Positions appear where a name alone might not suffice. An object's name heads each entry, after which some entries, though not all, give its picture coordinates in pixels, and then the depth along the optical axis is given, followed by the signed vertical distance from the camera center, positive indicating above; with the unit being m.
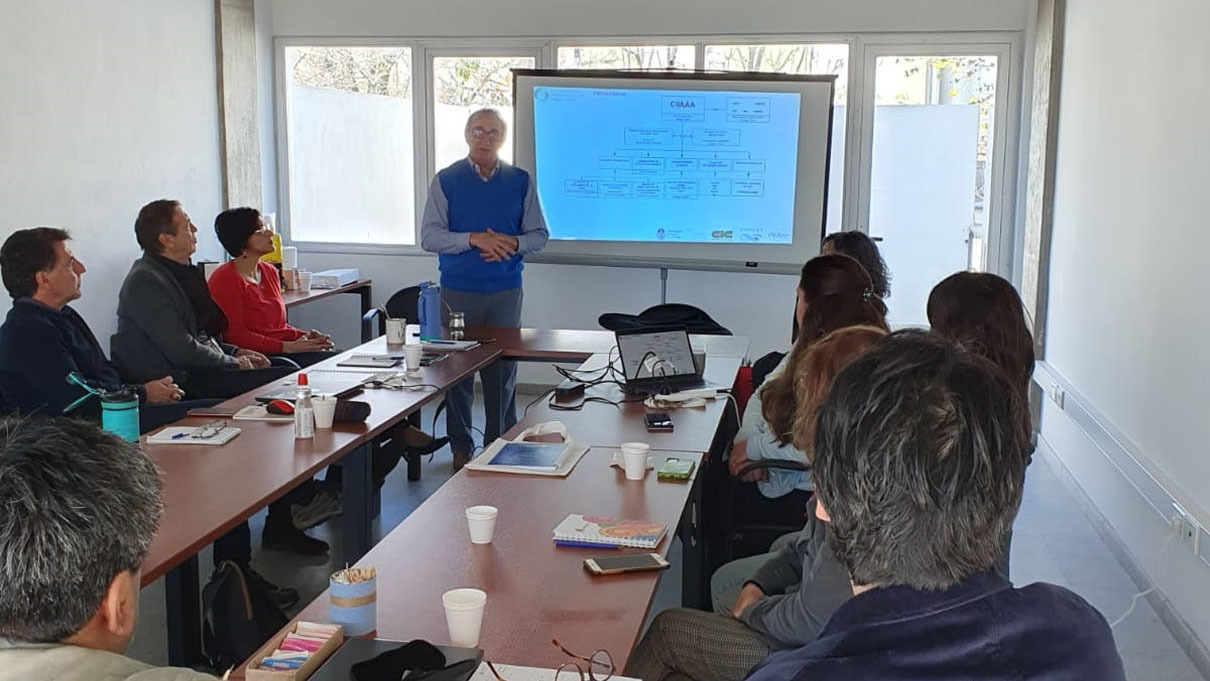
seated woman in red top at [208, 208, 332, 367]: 5.11 -0.55
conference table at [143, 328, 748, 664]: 2.43 -0.73
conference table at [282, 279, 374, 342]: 6.18 -0.65
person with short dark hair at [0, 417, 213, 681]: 1.18 -0.40
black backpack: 2.83 -1.10
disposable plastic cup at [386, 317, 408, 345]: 4.75 -0.63
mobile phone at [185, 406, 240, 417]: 3.46 -0.71
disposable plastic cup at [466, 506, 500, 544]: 2.28 -0.68
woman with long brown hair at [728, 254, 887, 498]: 2.94 -0.45
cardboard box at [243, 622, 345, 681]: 1.66 -0.72
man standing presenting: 5.41 -0.22
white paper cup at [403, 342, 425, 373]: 4.15 -0.64
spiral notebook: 2.30 -0.72
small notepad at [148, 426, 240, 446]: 3.10 -0.71
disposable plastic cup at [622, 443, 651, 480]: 2.81 -0.68
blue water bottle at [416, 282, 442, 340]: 4.71 -0.54
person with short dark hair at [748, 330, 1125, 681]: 1.21 -0.40
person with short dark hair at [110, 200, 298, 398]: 4.51 -0.56
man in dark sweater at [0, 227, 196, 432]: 3.70 -0.54
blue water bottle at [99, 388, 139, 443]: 2.90 -0.60
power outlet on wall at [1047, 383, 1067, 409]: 5.29 -0.97
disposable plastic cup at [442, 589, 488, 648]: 1.81 -0.70
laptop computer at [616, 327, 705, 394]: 3.88 -0.61
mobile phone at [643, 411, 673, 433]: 3.39 -0.71
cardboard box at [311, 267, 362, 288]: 6.75 -0.59
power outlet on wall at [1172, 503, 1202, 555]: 3.34 -1.01
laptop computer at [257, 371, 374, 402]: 3.72 -0.69
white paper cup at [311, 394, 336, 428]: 3.31 -0.67
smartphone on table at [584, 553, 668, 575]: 2.15 -0.72
